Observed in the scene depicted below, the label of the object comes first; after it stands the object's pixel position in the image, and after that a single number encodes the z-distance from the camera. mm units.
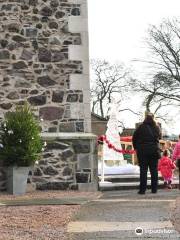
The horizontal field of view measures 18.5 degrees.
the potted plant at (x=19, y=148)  11328
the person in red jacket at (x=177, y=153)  12602
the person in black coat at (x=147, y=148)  11156
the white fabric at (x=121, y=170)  15375
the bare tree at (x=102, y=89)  49406
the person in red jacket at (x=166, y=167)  13356
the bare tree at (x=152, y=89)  38094
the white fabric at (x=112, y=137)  16828
